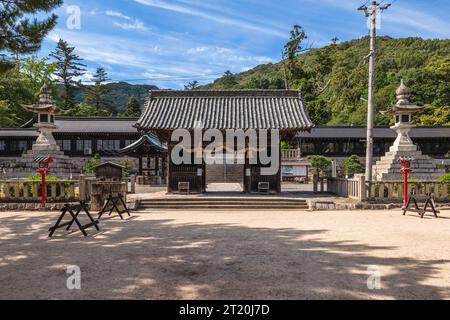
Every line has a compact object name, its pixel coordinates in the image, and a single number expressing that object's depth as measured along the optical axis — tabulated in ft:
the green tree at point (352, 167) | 115.03
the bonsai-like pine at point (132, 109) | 252.01
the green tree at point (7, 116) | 154.92
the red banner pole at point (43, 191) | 45.14
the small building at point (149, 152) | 95.35
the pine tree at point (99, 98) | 274.38
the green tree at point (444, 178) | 50.13
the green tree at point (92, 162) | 106.52
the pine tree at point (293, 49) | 222.69
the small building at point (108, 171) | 66.85
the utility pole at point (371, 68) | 57.21
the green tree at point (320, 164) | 121.08
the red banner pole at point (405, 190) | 44.68
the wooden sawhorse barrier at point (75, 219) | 28.07
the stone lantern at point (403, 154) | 75.05
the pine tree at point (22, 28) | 32.22
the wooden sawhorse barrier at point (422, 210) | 38.06
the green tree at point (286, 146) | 139.44
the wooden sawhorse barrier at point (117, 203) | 36.65
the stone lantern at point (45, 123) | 95.05
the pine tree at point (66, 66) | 255.29
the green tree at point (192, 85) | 366.63
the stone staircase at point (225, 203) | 49.55
